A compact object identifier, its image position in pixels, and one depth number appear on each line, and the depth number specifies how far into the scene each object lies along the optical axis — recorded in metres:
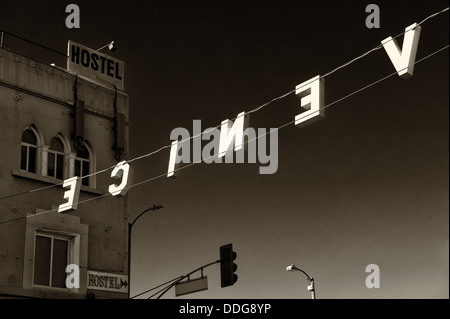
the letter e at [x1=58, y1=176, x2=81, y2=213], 21.78
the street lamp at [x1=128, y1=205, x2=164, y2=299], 28.34
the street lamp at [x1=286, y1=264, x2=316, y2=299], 41.19
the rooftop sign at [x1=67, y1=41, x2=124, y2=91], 28.81
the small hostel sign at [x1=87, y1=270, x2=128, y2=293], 27.02
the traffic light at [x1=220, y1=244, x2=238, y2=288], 24.27
